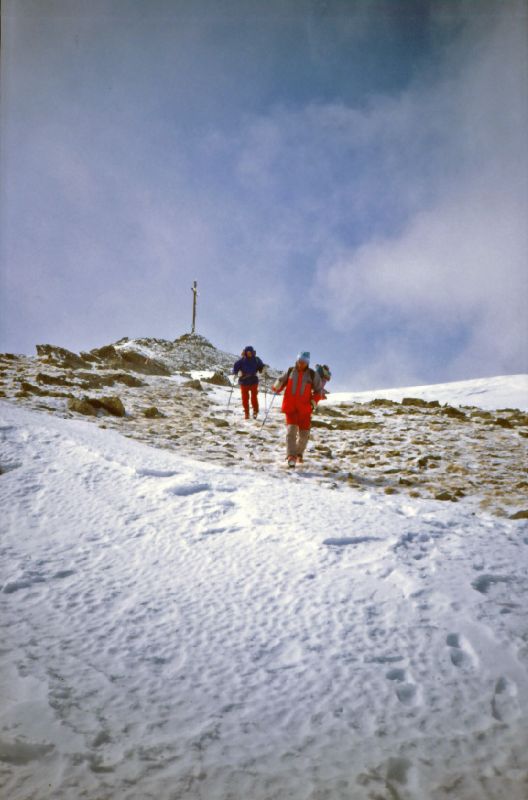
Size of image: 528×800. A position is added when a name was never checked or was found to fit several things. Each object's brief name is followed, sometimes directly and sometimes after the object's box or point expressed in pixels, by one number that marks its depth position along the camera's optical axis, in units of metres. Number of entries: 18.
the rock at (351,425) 9.75
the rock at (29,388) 9.91
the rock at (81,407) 8.73
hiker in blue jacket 11.16
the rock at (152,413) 9.66
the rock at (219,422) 9.44
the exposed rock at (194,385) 17.23
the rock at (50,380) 11.66
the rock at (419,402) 13.58
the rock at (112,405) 9.27
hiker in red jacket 6.46
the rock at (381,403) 14.51
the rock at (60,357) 18.00
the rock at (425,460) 6.26
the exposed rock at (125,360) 22.95
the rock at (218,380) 21.95
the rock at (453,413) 10.98
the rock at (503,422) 9.26
